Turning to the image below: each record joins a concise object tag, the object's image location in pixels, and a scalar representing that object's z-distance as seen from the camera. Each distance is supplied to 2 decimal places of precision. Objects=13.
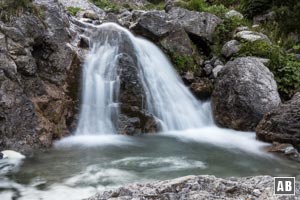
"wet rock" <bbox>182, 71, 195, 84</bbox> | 11.05
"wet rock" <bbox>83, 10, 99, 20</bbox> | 13.38
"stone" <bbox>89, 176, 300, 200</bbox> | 3.64
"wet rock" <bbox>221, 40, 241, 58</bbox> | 11.80
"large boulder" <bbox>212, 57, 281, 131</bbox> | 9.24
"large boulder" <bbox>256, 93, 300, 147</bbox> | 7.90
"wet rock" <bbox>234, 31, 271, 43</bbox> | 12.05
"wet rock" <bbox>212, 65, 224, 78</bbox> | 11.02
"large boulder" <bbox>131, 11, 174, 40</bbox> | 11.50
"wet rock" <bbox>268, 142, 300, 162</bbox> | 7.23
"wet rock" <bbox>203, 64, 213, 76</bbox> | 11.38
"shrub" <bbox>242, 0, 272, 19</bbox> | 15.29
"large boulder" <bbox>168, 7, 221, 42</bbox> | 12.54
